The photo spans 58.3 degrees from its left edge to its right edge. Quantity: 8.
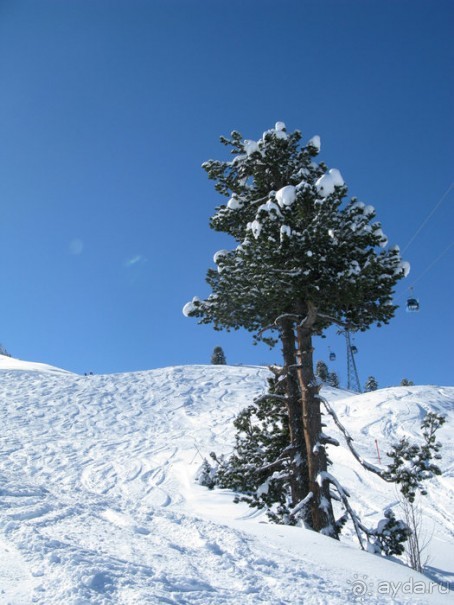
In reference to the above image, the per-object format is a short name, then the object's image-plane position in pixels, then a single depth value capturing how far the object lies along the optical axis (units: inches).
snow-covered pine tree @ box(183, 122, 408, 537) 321.1
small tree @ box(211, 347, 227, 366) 2736.2
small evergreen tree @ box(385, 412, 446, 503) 303.6
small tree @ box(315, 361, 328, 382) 2780.5
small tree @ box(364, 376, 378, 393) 2974.9
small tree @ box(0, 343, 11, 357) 4505.4
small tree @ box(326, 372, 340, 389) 3026.6
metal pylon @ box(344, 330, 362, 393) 1818.7
